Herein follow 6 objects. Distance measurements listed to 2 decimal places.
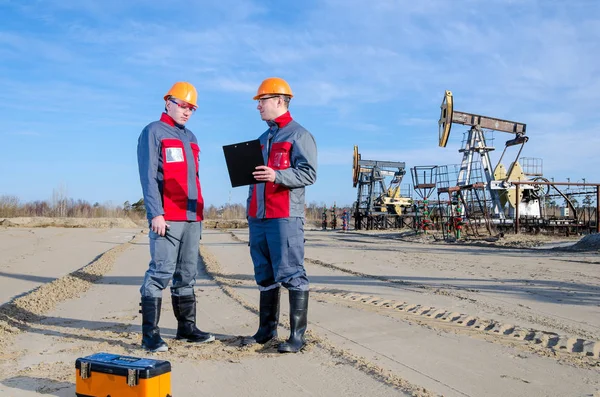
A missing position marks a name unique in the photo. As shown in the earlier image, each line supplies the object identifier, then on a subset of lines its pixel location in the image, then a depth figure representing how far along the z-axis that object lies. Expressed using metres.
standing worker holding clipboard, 3.83
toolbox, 2.46
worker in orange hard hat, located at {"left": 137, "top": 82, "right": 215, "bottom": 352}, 3.87
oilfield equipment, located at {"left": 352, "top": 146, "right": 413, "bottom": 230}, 36.91
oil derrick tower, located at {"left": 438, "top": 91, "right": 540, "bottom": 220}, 24.34
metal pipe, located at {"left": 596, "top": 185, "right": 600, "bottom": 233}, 18.06
